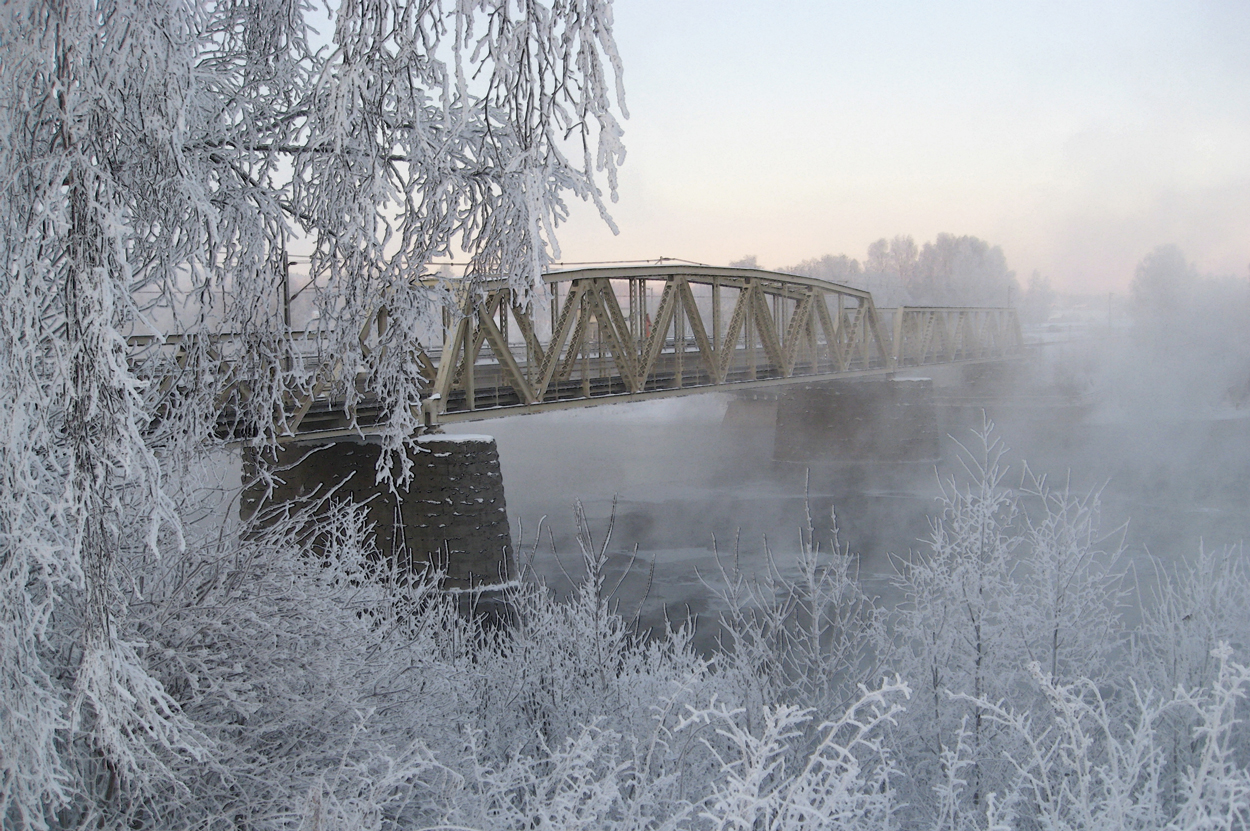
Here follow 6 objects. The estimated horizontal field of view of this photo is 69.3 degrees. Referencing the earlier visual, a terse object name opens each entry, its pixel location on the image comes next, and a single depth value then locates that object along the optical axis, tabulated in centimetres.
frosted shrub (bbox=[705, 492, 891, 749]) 719
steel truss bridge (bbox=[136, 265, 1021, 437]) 1441
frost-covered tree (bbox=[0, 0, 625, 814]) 319
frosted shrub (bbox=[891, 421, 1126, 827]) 715
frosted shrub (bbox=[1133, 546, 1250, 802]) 775
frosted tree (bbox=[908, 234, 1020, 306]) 7735
